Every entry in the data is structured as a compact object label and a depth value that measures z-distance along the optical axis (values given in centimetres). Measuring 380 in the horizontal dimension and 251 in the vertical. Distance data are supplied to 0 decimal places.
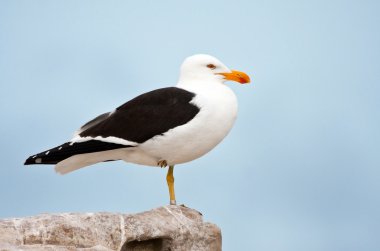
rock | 1461
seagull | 1764
